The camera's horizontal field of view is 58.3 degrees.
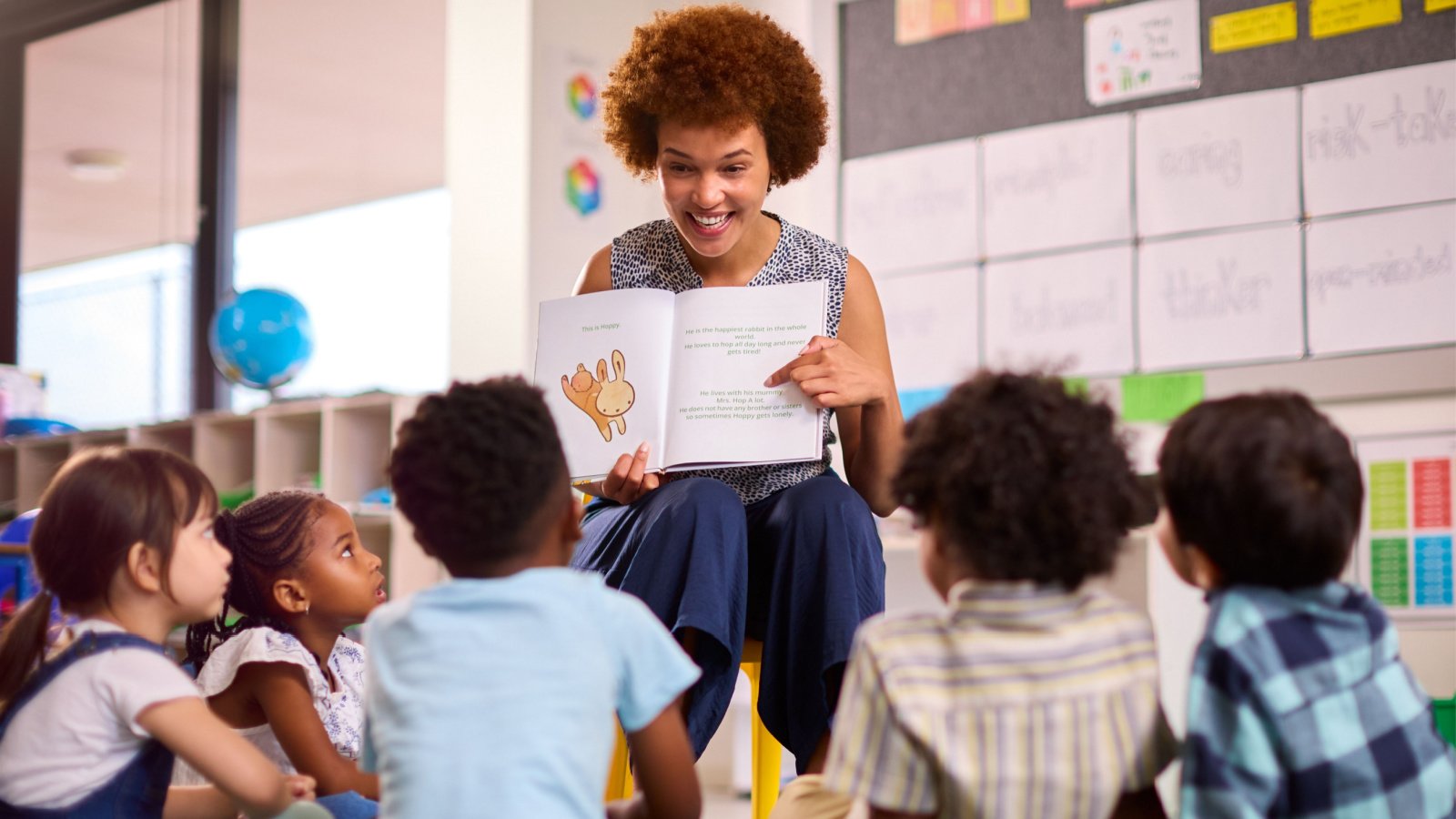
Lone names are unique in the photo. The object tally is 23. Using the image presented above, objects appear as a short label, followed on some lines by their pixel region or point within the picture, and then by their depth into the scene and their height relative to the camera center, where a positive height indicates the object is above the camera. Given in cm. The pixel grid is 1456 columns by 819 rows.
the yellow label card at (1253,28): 268 +86
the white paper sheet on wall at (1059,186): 287 +57
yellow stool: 158 -40
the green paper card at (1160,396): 273 +9
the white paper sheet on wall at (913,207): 307 +55
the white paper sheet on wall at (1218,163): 267 +58
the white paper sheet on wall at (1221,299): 264 +29
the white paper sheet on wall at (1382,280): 249 +31
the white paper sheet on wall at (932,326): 304 +27
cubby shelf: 337 -4
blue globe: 387 +29
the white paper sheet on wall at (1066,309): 284 +29
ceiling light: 704 +148
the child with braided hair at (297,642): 146 -25
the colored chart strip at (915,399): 307 +9
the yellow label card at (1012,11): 301 +99
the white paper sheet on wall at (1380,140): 252 +59
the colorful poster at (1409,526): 247 -16
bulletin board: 260 +81
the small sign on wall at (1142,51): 279 +84
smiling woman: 141 +4
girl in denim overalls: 120 -22
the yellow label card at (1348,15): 258 +85
